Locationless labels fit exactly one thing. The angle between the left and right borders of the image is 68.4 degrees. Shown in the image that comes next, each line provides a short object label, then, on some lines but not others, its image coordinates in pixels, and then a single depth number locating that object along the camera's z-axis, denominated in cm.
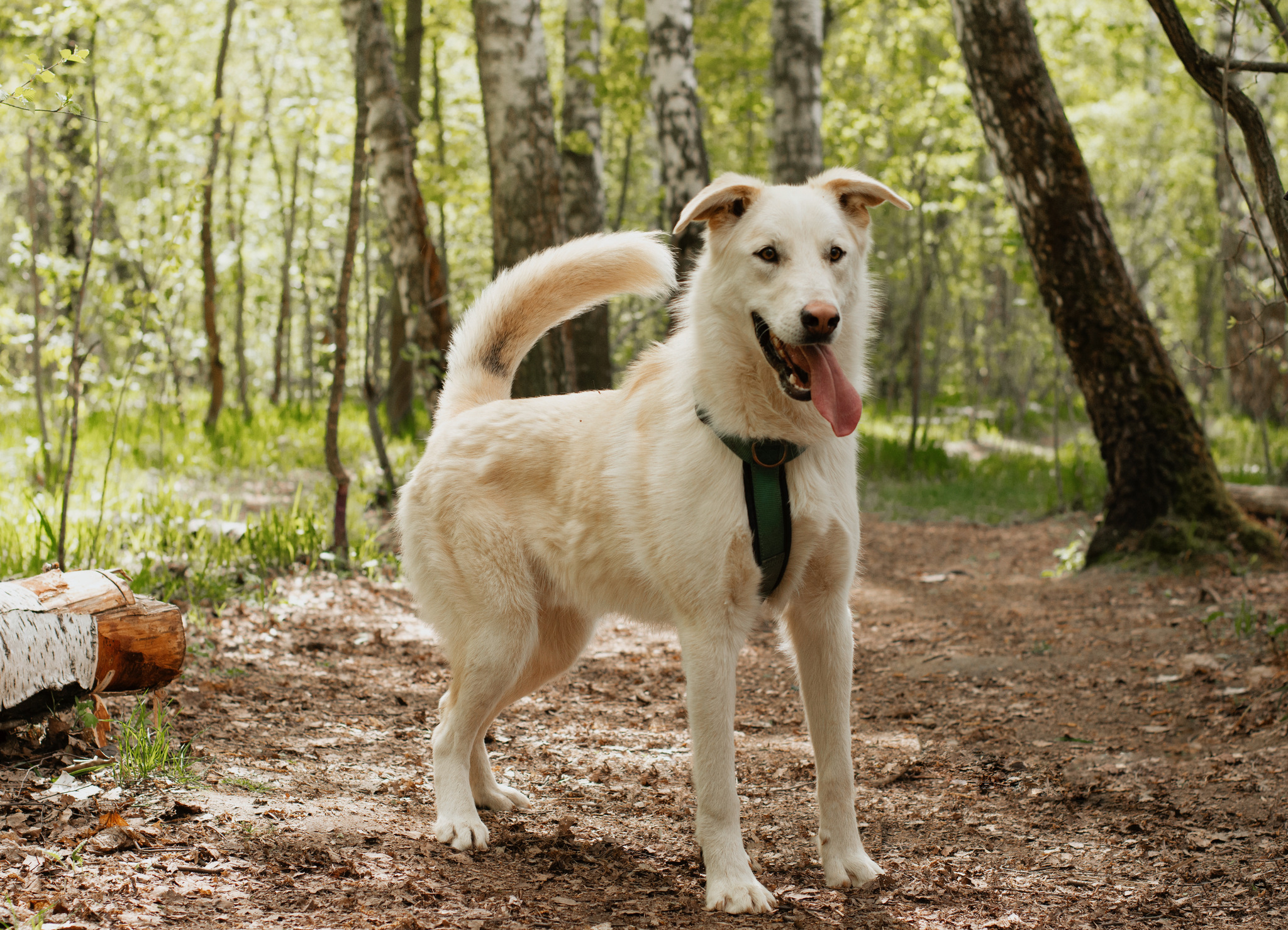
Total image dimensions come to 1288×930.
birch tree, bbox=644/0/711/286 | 731
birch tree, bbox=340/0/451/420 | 625
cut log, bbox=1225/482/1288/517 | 602
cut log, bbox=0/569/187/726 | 265
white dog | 247
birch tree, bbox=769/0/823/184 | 832
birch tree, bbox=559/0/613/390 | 762
